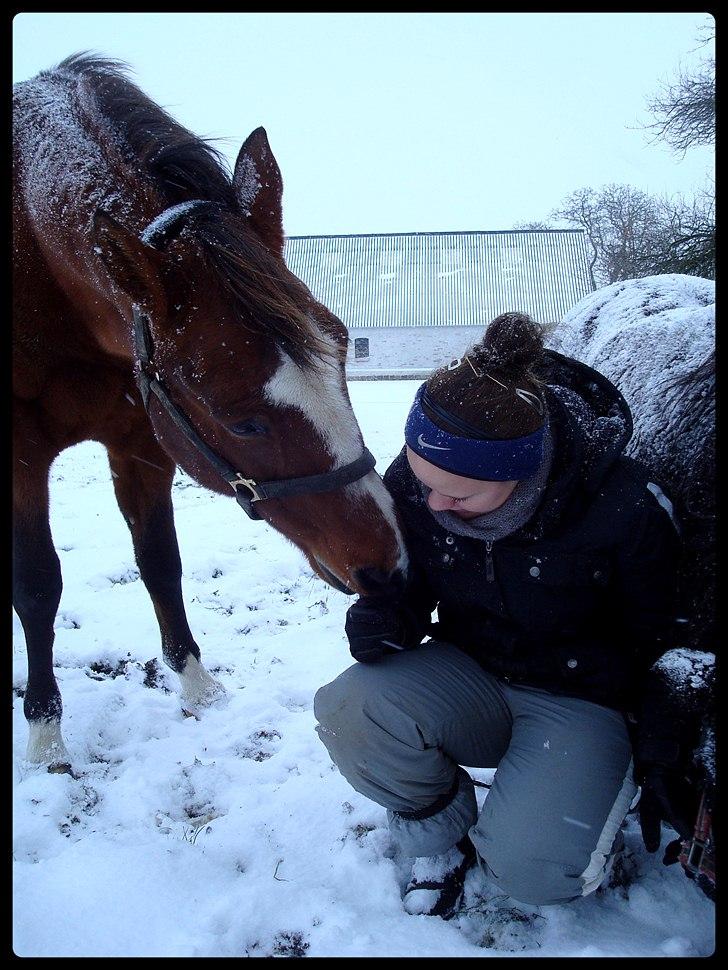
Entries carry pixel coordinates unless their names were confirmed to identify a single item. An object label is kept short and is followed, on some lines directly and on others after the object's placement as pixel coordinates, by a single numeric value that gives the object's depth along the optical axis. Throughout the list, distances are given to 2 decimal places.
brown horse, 1.66
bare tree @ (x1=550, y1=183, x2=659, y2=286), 21.34
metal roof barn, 22.83
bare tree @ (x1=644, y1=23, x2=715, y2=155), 7.62
